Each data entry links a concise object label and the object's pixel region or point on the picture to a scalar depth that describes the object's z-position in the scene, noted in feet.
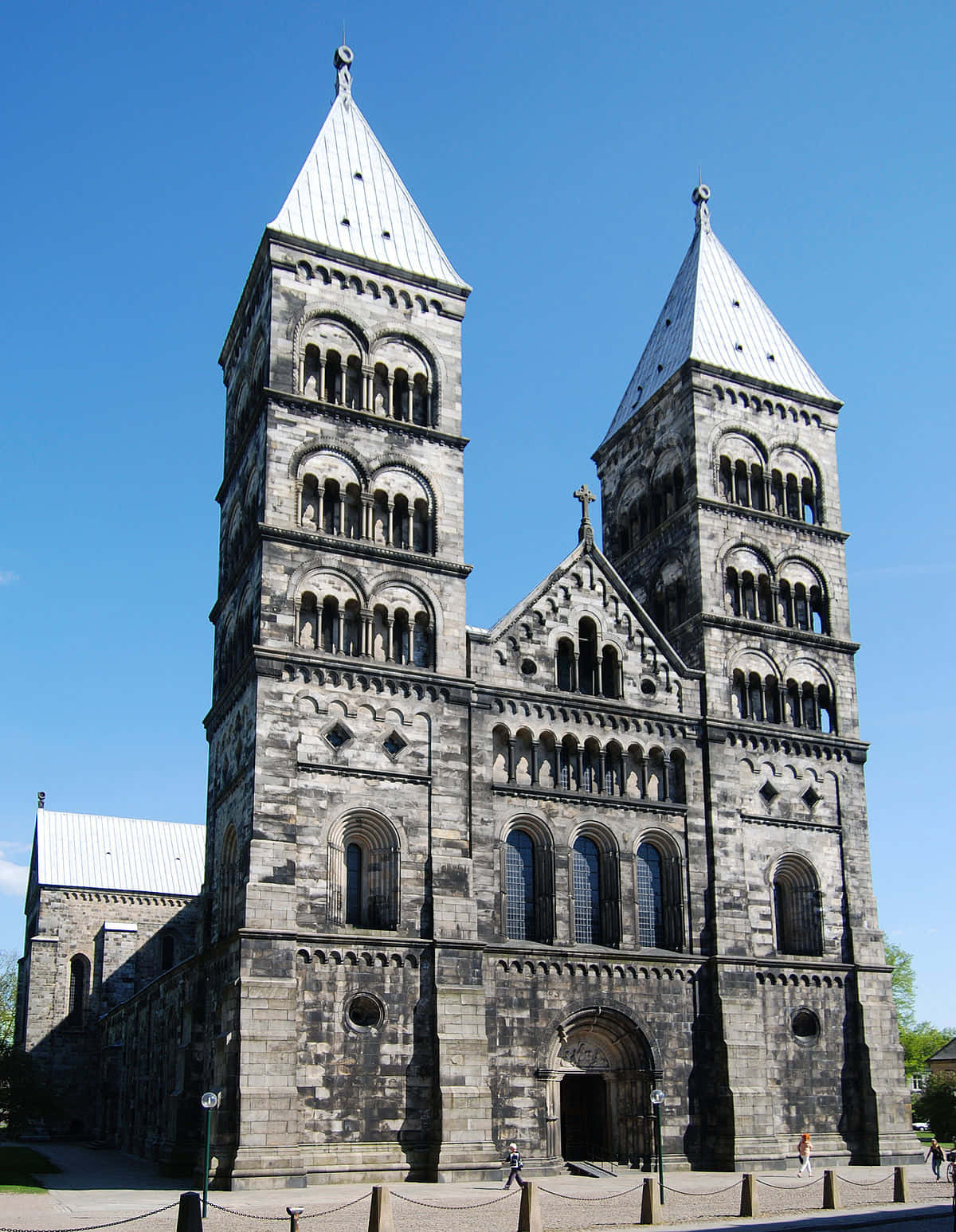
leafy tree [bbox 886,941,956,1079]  281.33
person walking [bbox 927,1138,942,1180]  122.11
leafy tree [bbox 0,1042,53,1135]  163.32
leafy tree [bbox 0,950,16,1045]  270.87
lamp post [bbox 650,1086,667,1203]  109.40
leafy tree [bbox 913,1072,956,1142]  208.44
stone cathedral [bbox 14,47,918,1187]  113.39
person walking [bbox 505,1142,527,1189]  104.99
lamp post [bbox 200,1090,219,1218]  91.52
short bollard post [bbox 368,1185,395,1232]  73.67
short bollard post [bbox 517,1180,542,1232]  76.95
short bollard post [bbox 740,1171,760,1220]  88.22
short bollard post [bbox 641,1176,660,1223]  84.17
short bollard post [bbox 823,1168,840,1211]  94.17
